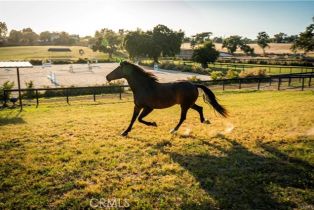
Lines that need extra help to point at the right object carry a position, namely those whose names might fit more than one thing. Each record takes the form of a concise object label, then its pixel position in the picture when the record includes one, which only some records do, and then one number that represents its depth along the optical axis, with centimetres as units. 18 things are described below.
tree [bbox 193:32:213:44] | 18012
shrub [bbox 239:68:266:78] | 3164
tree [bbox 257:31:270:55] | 13038
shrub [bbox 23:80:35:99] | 2110
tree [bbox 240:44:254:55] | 11688
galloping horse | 834
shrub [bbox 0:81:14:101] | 1774
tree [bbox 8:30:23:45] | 17675
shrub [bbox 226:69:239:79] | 3031
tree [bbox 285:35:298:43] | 18125
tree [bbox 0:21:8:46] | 14951
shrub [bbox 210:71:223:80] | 2933
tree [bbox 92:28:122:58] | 11009
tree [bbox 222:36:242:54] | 11644
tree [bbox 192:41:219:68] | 5041
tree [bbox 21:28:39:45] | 18238
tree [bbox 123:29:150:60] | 6550
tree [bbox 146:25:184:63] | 6581
